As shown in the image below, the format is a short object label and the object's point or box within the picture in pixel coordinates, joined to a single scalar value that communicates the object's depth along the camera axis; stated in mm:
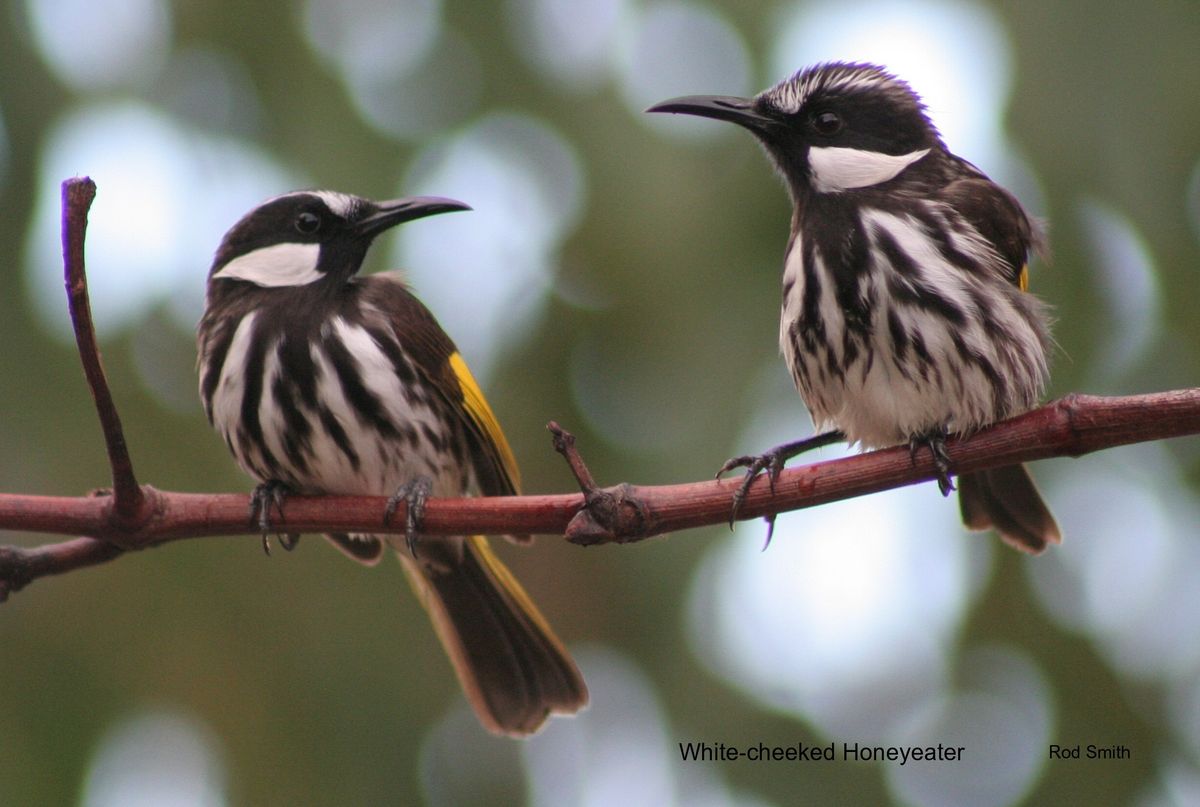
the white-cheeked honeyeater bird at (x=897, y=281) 6645
